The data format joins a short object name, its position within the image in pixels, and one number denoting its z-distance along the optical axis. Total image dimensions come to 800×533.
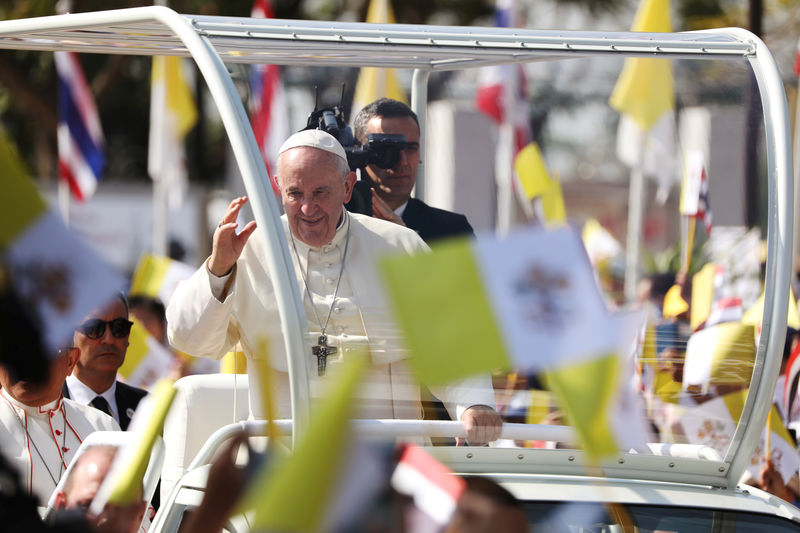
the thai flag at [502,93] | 12.45
